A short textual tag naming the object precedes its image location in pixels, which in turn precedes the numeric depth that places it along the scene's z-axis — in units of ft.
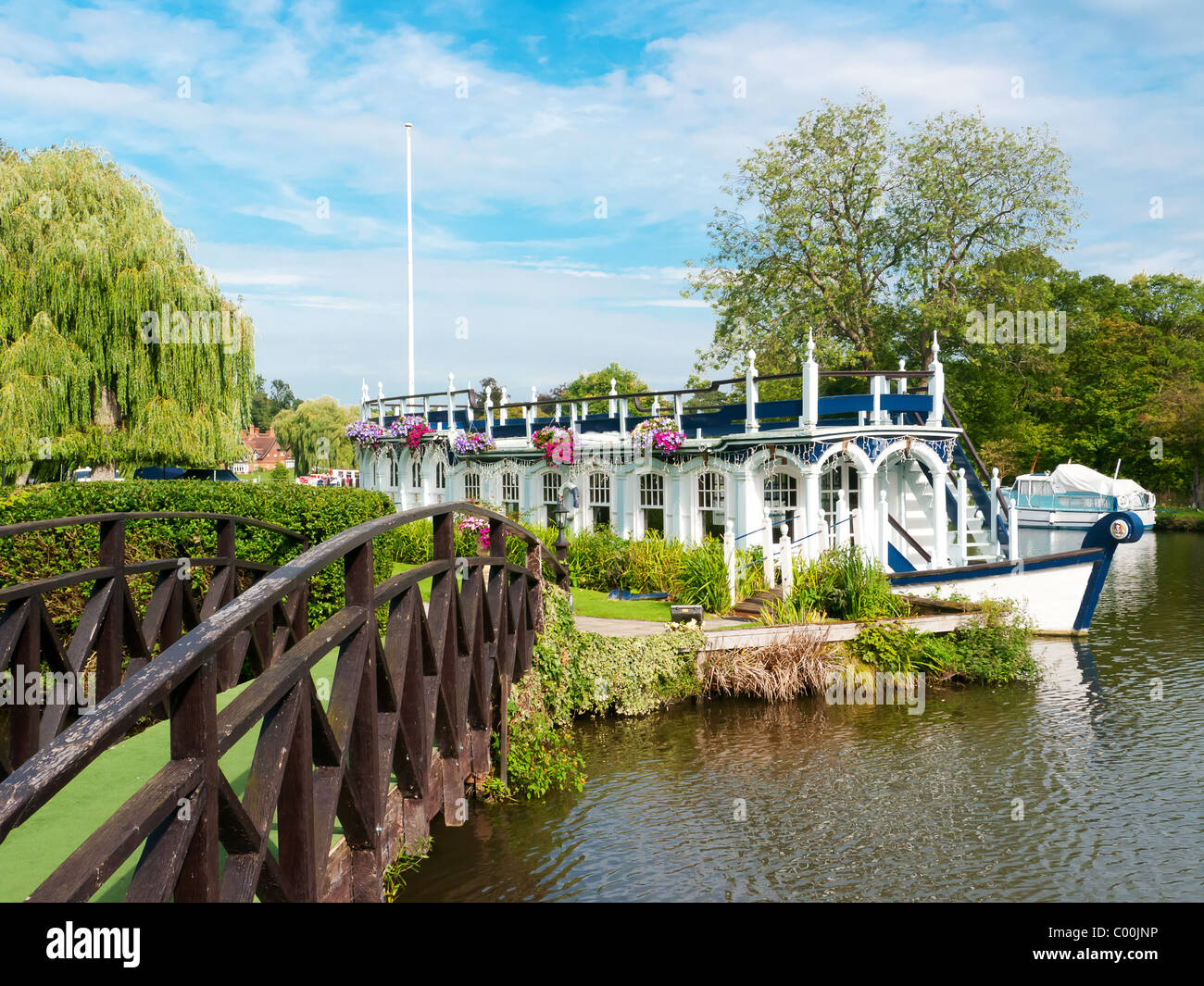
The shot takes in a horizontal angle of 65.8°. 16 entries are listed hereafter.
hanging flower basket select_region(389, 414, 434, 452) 85.91
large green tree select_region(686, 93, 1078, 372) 110.42
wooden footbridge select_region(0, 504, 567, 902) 8.59
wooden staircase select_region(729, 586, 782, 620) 53.47
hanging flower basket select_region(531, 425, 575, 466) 70.70
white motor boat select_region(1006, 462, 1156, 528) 125.59
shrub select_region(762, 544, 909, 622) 51.39
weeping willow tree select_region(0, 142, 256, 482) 64.64
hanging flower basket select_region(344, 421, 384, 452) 92.07
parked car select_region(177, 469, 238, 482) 86.10
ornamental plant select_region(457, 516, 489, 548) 58.75
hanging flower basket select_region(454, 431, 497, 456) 80.28
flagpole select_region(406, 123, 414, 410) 103.50
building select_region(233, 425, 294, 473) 258.49
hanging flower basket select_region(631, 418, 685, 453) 65.00
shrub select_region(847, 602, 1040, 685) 48.98
